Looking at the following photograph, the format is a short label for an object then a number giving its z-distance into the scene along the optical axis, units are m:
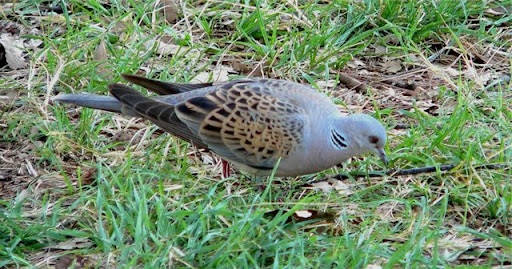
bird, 9.70
